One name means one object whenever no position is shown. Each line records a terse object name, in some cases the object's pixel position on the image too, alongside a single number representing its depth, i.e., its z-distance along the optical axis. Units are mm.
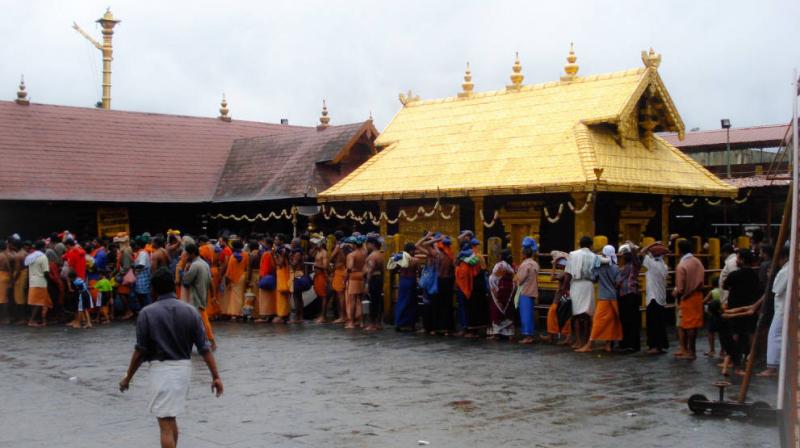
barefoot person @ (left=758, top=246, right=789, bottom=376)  9789
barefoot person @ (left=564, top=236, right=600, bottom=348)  14047
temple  17516
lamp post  33656
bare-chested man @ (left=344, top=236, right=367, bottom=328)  17578
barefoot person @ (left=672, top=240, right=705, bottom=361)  12984
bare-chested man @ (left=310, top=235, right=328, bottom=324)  18906
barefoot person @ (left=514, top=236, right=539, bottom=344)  15070
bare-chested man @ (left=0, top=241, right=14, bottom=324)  18891
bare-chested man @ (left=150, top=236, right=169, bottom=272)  15362
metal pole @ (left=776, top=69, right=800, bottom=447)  6641
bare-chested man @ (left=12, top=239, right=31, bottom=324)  18859
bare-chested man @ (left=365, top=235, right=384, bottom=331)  17250
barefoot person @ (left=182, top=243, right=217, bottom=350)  13289
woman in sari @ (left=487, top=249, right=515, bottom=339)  15453
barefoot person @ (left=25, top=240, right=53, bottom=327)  18109
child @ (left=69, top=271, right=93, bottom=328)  17958
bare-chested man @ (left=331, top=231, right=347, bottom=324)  18328
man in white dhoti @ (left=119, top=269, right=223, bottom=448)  6848
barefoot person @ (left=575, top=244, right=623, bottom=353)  13781
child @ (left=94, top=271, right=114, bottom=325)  18641
